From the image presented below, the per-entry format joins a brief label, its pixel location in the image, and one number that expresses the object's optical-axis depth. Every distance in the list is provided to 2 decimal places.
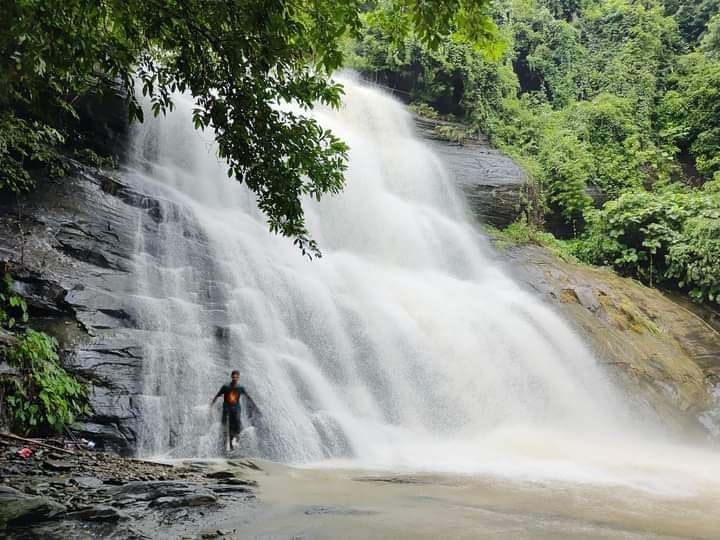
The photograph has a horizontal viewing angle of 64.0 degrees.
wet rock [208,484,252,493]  4.94
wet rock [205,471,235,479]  5.59
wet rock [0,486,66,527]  3.66
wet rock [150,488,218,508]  4.20
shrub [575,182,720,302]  15.61
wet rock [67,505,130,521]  3.81
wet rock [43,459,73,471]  5.11
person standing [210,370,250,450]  7.36
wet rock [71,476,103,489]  4.60
